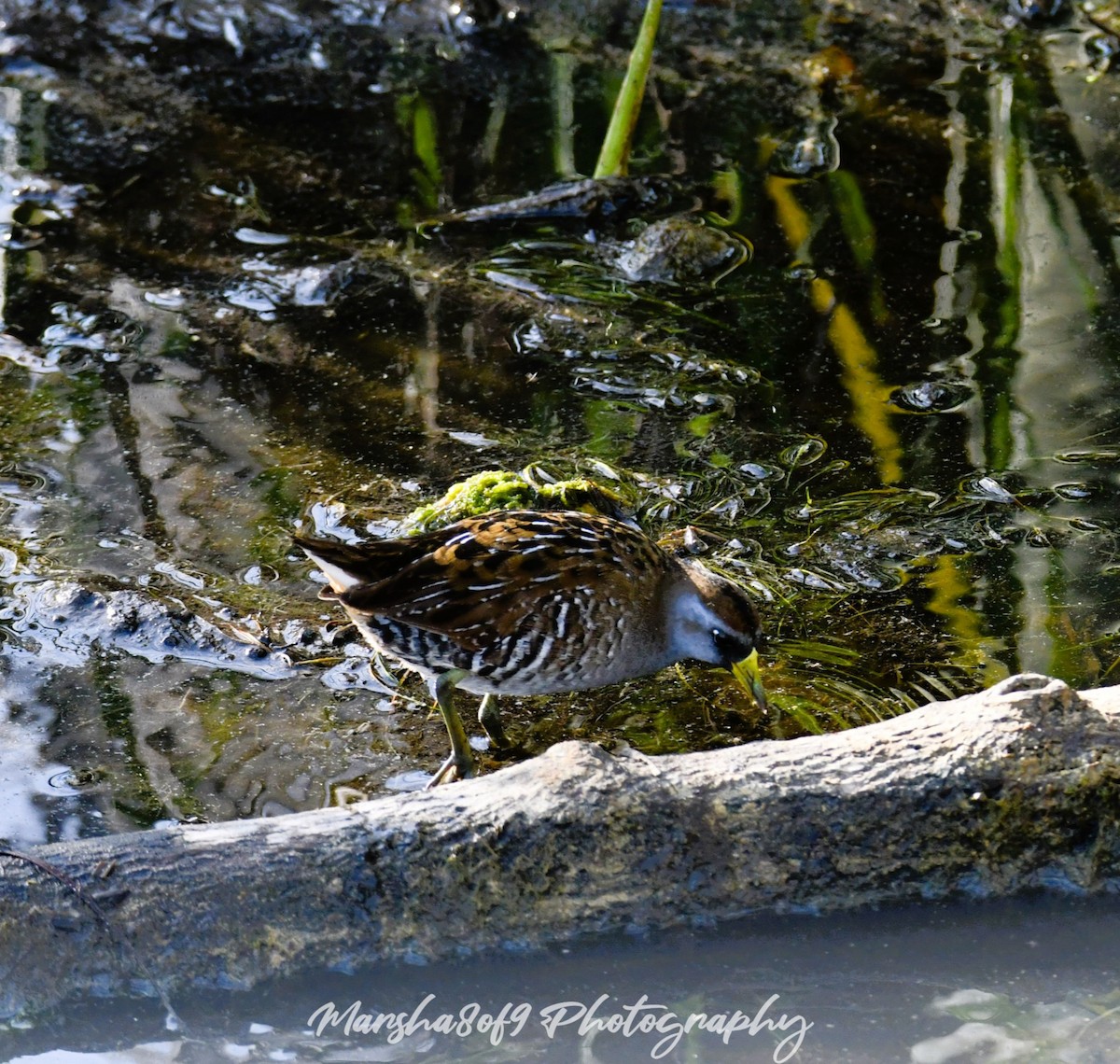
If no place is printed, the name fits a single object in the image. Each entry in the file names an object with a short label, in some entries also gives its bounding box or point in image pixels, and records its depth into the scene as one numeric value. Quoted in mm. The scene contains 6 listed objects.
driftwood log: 6535
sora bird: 8328
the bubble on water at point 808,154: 15781
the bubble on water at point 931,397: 11930
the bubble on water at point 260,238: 14695
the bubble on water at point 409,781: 8398
